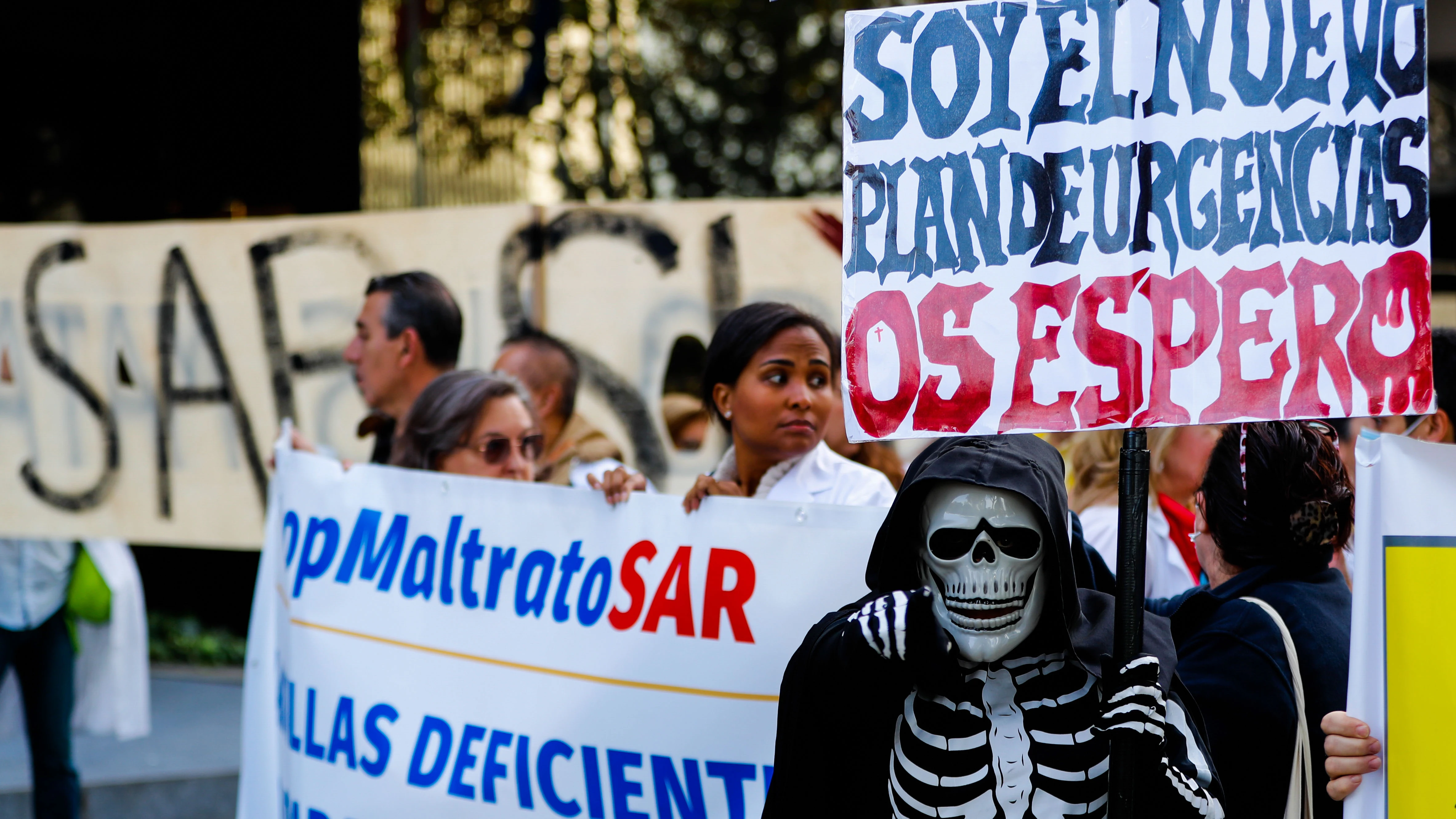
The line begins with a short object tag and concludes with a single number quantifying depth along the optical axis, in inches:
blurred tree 442.6
